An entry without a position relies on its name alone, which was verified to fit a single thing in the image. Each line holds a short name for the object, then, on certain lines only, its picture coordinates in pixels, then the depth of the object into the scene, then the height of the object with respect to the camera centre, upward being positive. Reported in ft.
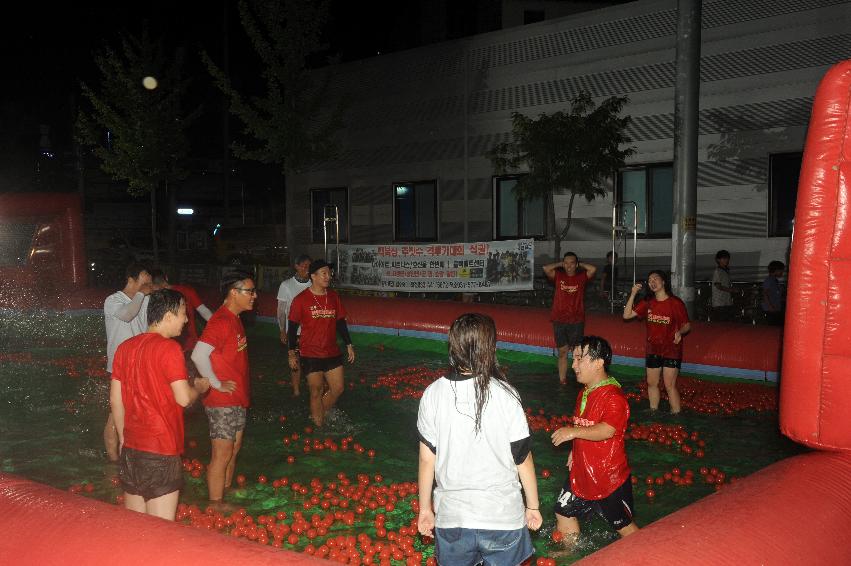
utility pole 43.39 +2.97
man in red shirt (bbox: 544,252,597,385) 39.50 -3.65
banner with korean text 60.75 -3.25
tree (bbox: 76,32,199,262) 96.89 +14.38
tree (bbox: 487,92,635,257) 59.36 +5.98
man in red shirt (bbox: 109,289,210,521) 16.75 -3.83
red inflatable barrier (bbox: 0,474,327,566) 12.07 -4.98
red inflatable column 14.82 -1.18
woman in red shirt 31.60 -4.04
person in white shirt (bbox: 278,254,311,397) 36.86 -2.70
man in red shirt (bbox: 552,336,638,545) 16.96 -4.96
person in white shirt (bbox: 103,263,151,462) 25.89 -2.68
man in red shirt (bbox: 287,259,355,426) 29.73 -3.81
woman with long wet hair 12.33 -3.69
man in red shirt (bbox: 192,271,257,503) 21.16 -3.89
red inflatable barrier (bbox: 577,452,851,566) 12.23 -5.10
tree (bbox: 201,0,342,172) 84.53 +15.51
